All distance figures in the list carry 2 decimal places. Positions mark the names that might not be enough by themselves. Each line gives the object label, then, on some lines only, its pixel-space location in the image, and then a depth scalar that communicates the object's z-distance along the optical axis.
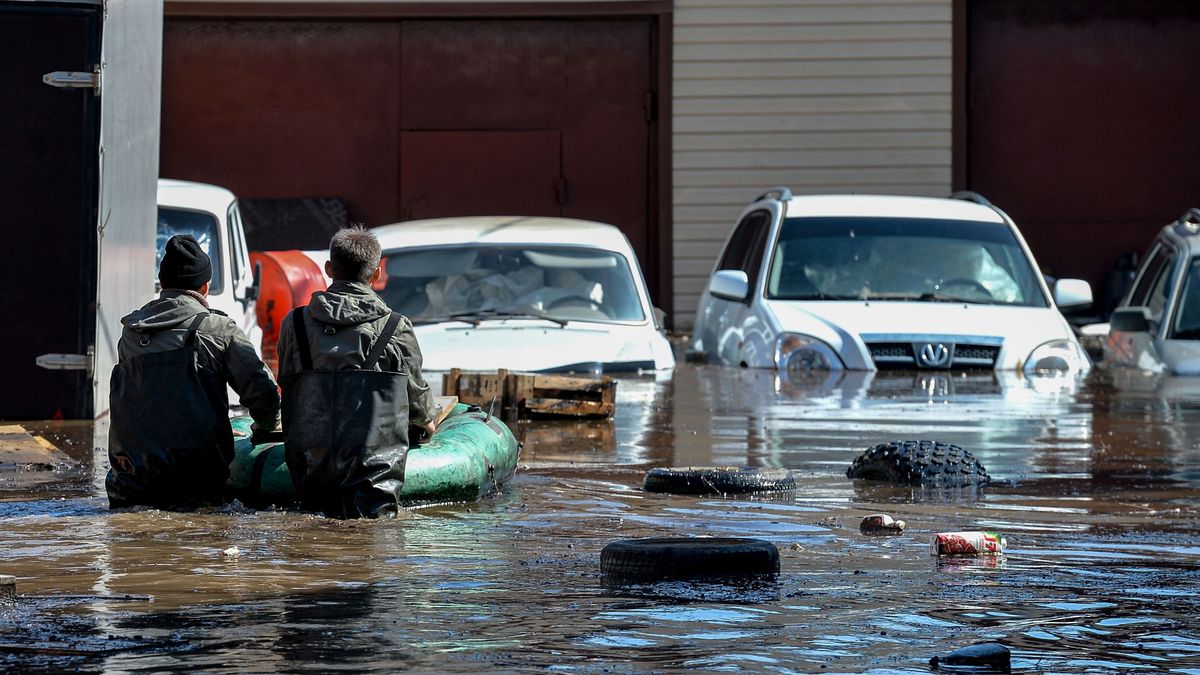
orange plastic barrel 32.37
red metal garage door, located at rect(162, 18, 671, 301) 42.31
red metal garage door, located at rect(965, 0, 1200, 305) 42.44
